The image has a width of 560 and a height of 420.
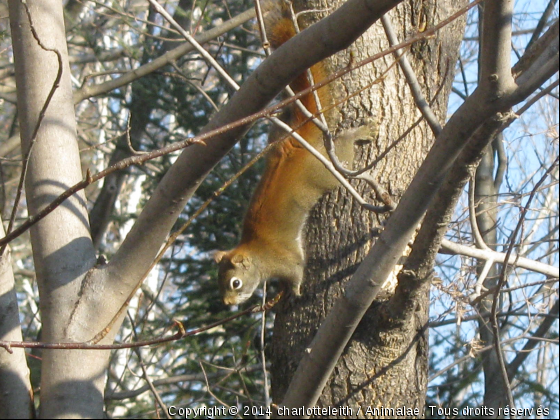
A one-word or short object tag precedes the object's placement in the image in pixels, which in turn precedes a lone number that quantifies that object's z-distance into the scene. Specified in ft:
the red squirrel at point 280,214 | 23.96
